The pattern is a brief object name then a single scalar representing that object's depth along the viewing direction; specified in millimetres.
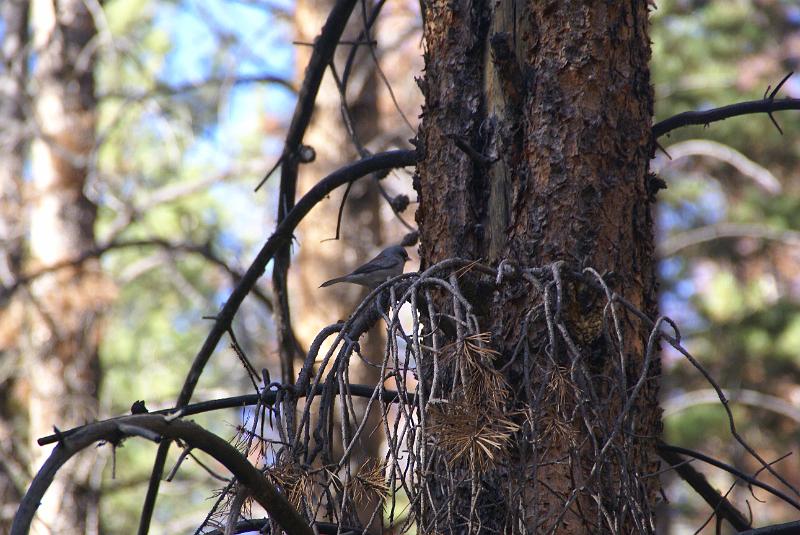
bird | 11492
